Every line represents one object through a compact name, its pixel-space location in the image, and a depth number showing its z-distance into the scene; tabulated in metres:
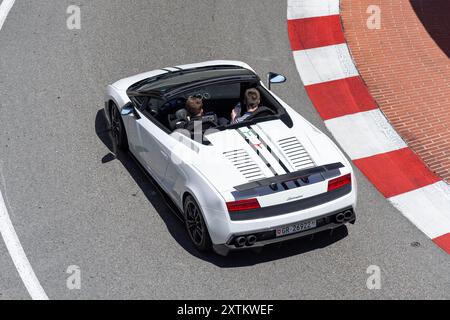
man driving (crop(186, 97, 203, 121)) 15.16
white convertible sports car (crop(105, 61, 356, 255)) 13.08
